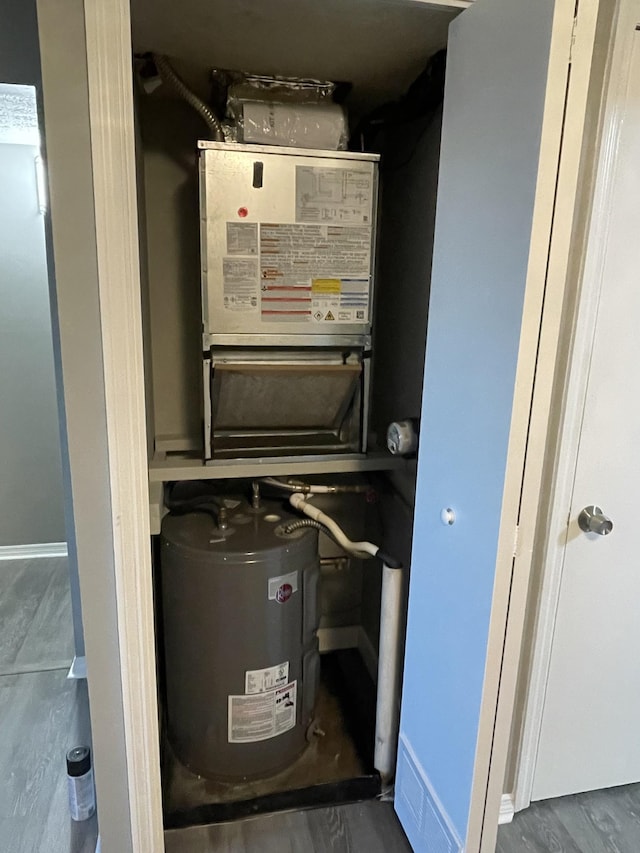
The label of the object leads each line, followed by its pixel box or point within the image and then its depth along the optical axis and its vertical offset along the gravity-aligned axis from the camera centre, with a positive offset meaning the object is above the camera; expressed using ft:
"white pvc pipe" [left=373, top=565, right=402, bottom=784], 5.50 -3.59
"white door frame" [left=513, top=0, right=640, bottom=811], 4.18 -0.83
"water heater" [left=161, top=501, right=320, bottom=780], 5.36 -3.22
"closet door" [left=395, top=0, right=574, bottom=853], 3.31 -0.60
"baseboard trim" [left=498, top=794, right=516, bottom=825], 5.46 -4.63
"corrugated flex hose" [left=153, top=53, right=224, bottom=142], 4.97 +1.52
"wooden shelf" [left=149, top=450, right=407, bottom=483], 5.56 -1.72
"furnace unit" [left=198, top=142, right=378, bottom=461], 5.06 -0.03
